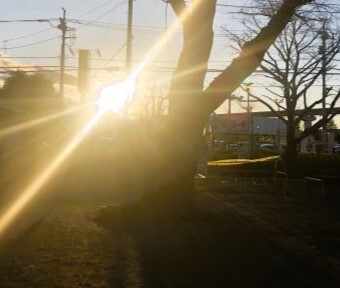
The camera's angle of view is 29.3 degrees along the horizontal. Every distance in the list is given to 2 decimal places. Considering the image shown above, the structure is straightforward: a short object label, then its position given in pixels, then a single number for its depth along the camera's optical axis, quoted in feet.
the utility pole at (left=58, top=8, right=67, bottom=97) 155.12
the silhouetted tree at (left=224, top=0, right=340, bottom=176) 96.73
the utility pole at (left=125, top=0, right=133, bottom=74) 115.26
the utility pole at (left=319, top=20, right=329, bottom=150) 90.24
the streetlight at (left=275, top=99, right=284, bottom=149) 107.76
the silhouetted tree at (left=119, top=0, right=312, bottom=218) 45.88
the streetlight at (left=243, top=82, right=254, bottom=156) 115.09
